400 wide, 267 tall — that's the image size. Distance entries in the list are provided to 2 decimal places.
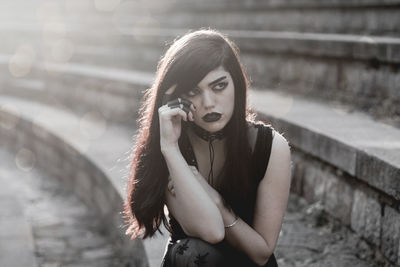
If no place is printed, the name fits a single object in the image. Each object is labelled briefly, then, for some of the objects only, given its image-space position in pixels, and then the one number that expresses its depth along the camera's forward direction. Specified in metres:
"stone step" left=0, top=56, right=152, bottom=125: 7.02
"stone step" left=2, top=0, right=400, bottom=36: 5.92
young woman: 2.45
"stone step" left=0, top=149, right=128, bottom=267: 4.21
